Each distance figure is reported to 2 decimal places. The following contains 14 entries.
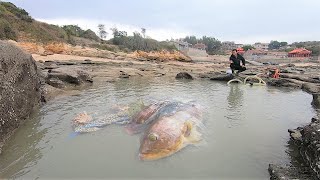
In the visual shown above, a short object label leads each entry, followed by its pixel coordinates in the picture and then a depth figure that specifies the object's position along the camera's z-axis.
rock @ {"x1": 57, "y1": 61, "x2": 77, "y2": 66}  14.92
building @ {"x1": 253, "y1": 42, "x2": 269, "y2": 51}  102.58
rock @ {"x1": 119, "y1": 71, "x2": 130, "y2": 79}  13.24
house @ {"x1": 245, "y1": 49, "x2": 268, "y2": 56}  50.04
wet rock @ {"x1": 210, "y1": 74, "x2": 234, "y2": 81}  12.08
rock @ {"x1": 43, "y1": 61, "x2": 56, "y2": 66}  13.60
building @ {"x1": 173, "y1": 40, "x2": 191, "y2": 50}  52.17
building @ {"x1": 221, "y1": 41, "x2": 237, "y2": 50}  76.09
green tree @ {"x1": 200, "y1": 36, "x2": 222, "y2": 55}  67.05
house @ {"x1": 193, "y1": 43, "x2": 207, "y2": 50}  66.34
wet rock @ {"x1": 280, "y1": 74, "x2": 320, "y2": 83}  11.43
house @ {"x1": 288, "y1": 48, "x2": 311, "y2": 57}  44.09
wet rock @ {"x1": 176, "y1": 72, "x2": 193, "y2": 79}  13.43
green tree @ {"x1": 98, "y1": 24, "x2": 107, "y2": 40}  59.43
